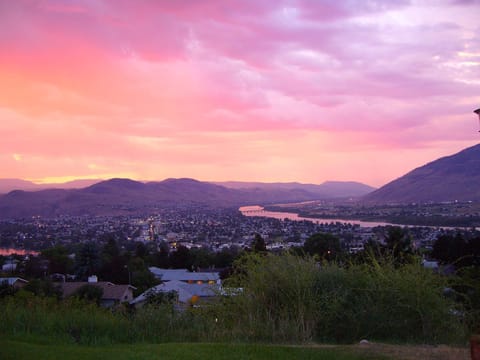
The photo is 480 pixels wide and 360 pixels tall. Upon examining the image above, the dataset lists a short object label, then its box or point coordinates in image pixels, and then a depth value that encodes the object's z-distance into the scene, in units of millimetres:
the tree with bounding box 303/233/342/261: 27302
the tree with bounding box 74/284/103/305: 22727
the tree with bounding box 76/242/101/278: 39781
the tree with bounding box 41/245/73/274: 41375
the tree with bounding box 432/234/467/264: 22969
